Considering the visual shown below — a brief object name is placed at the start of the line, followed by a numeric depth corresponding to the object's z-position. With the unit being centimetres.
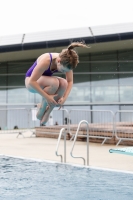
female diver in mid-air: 442
